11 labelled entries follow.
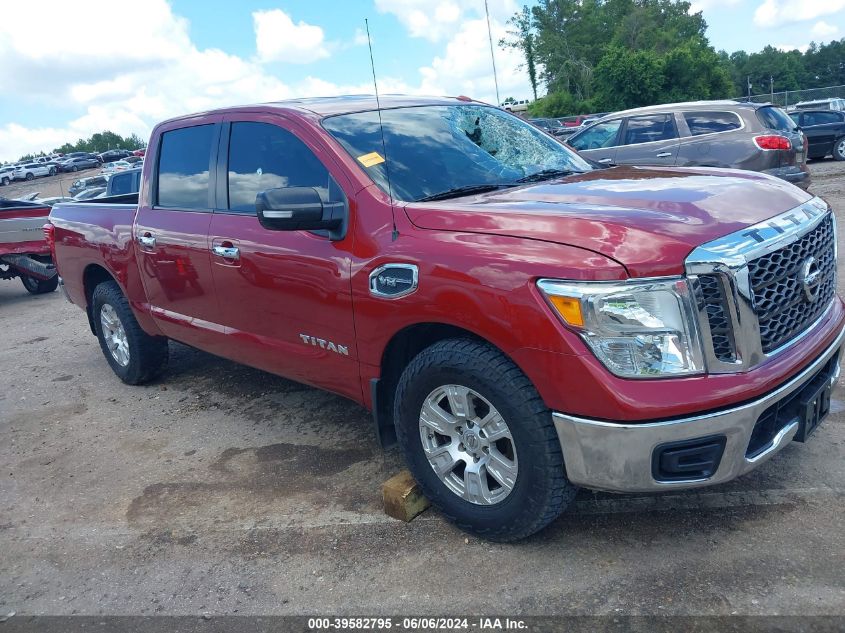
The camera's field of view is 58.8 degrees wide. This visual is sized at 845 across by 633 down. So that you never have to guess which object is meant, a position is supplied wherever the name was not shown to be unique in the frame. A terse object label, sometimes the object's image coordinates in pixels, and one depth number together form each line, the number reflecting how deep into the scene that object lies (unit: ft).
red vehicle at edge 34.83
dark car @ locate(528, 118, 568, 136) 91.73
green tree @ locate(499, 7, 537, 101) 187.97
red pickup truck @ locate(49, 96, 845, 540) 8.64
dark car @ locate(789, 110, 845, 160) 61.05
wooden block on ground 11.35
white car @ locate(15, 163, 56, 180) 192.75
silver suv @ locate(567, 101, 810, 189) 32.19
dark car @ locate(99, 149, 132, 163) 216.33
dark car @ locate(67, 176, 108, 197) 99.70
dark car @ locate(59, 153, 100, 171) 205.16
